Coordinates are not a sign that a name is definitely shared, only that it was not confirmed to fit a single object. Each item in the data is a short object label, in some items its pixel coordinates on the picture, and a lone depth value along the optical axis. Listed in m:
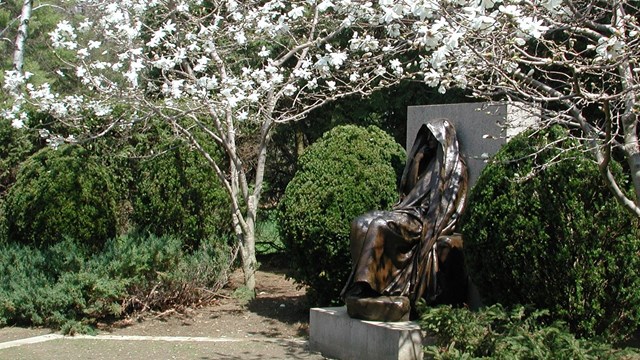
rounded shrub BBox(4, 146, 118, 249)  10.17
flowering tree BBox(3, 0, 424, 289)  9.12
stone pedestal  6.71
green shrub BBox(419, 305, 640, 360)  5.49
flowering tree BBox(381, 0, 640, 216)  4.43
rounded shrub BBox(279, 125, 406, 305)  8.69
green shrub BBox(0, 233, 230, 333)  9.02
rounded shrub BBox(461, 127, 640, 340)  6.08
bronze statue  7.21
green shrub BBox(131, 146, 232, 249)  10.52
